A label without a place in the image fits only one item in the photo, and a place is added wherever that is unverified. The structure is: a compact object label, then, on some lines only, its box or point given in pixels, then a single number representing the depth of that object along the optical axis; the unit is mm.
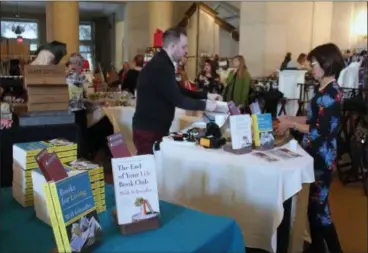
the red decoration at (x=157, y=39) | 6435
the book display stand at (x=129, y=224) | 1118
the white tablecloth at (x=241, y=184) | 1943
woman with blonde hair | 5320
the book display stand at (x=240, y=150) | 2076
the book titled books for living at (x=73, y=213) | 948
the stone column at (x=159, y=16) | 8836
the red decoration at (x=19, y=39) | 8515
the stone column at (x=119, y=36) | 10301
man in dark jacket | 2285
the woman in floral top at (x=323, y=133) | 2136
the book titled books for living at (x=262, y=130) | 2135
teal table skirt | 1056
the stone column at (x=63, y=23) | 8008
